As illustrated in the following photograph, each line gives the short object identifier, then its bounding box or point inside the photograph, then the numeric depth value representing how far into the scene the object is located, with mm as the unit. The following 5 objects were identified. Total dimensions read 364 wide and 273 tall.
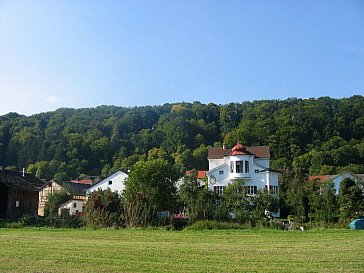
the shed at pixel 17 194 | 41281
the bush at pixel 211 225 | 26823
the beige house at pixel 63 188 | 62000
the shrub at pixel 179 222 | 27469
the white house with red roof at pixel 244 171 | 49125
